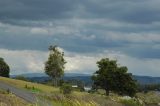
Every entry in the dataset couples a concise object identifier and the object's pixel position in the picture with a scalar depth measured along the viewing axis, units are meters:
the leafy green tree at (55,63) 137.50
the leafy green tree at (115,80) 115.81
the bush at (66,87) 80.50
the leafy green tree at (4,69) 165.88
